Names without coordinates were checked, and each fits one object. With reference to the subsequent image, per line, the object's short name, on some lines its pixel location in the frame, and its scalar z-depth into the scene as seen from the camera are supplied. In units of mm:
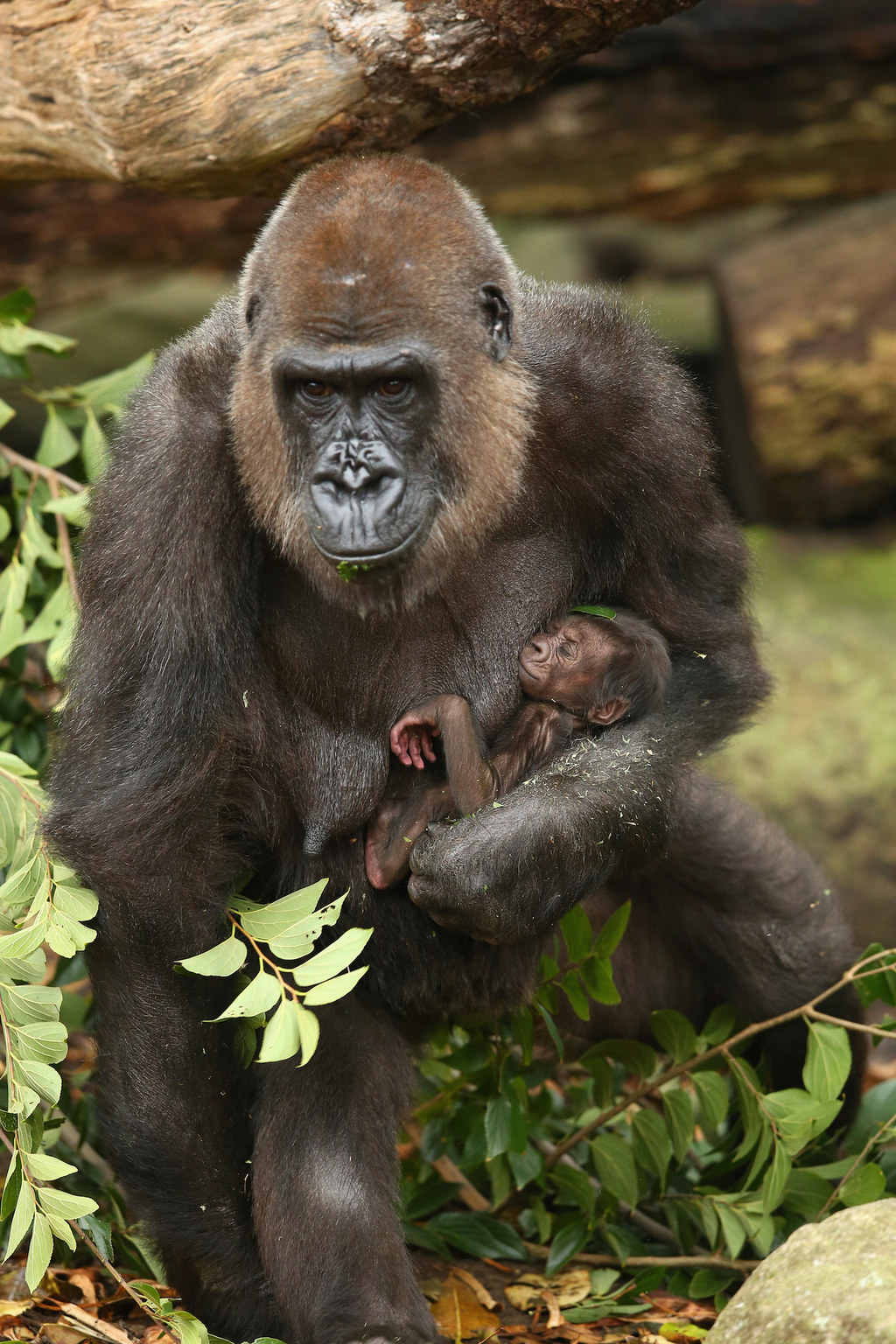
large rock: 5871
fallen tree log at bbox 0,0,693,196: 7965
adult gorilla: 7016
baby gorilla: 7562
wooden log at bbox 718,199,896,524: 14617
